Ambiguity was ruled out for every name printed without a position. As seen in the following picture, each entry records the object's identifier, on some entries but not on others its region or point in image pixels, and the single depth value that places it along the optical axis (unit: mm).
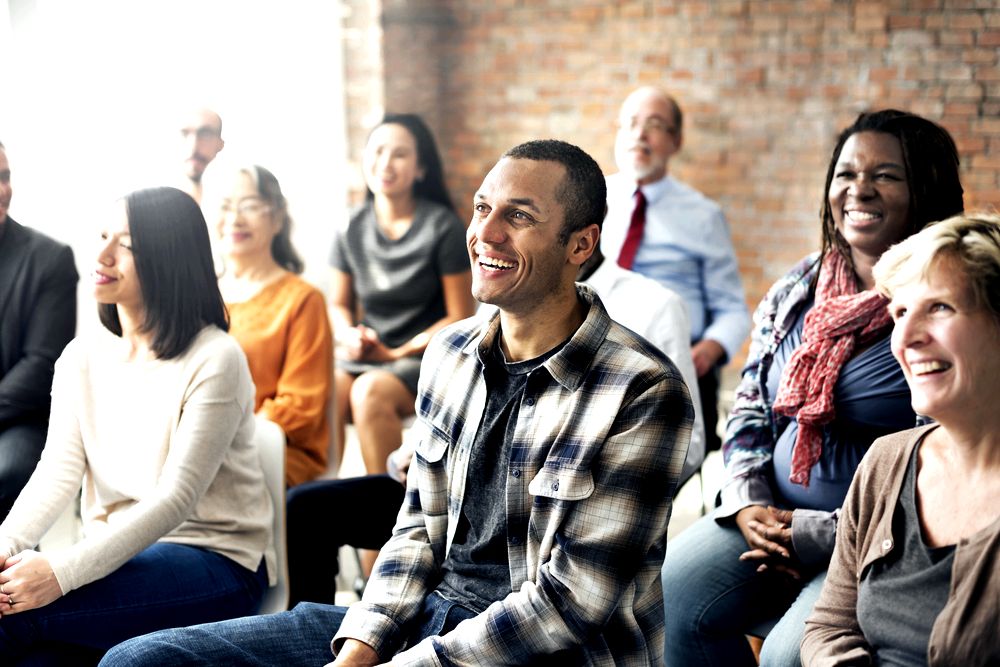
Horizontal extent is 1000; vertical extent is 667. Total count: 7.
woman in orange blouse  2906
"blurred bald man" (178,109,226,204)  3547
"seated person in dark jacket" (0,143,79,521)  2703
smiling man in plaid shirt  1631
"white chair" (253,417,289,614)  2312
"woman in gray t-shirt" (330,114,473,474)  3615
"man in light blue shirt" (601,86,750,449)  3484
